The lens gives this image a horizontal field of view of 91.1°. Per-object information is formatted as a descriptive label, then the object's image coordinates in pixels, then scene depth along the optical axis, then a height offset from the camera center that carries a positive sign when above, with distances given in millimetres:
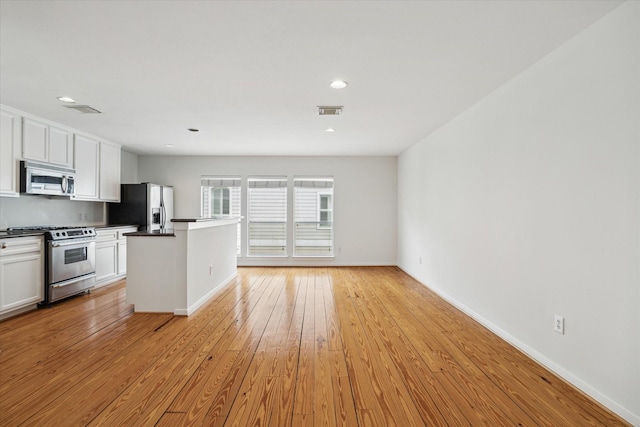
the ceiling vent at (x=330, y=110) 3619 +1216
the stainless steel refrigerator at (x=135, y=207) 5715 +79
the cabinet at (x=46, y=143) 3918 +905
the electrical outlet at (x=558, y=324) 2271 -804
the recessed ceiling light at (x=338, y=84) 2927 +1225
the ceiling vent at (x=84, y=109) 3607 +1205
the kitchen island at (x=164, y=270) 3600 -675
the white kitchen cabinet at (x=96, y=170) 4750 +677
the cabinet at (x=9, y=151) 3629 +704
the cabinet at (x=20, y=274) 3400 -726
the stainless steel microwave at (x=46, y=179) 3840 +415
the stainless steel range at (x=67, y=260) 3879 -647
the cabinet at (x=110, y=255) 4808 -697
